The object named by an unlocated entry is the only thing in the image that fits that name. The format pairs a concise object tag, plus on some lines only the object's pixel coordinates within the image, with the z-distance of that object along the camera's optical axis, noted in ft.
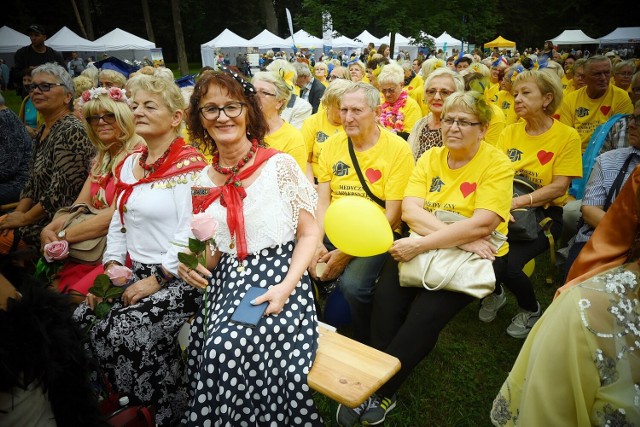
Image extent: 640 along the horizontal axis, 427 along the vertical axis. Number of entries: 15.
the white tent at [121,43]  86.99
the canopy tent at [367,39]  98.70
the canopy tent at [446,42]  94.99
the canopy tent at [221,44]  98.34
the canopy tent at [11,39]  76.69
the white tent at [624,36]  94.55
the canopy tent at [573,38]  106.63
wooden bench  6.07
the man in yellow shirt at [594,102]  16.79
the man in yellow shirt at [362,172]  10.45
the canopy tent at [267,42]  99.66
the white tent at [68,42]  79.50
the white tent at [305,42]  96.94
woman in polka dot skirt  6.48
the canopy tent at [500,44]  111.74
